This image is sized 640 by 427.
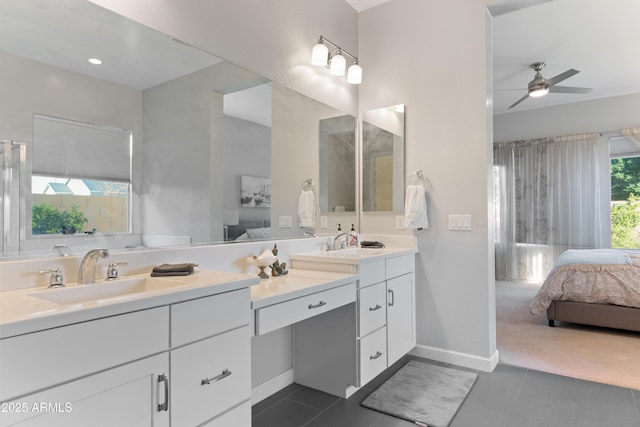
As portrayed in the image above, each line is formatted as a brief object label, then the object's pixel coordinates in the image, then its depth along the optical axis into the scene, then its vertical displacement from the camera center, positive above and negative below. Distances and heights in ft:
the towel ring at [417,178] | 9.46 +0.97
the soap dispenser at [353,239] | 9.61 -0.63
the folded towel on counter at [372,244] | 9.69 -0.78
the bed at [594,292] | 10.68 -2.44
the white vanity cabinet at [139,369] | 2.76 -1.38
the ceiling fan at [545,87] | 13.04 +4.69
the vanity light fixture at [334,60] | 8.37 +3.78
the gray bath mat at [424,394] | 6.58 -3.63
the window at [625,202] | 17.38 +0.50
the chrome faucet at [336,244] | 9.13 -0.72
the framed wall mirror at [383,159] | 9.83 +1.55
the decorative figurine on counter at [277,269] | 6.95 -1.01
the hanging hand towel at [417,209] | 9.07 +0.15
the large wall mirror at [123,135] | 4.27 +1.22
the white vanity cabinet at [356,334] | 6.97 -2.43
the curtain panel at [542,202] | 17.53 +0.59
